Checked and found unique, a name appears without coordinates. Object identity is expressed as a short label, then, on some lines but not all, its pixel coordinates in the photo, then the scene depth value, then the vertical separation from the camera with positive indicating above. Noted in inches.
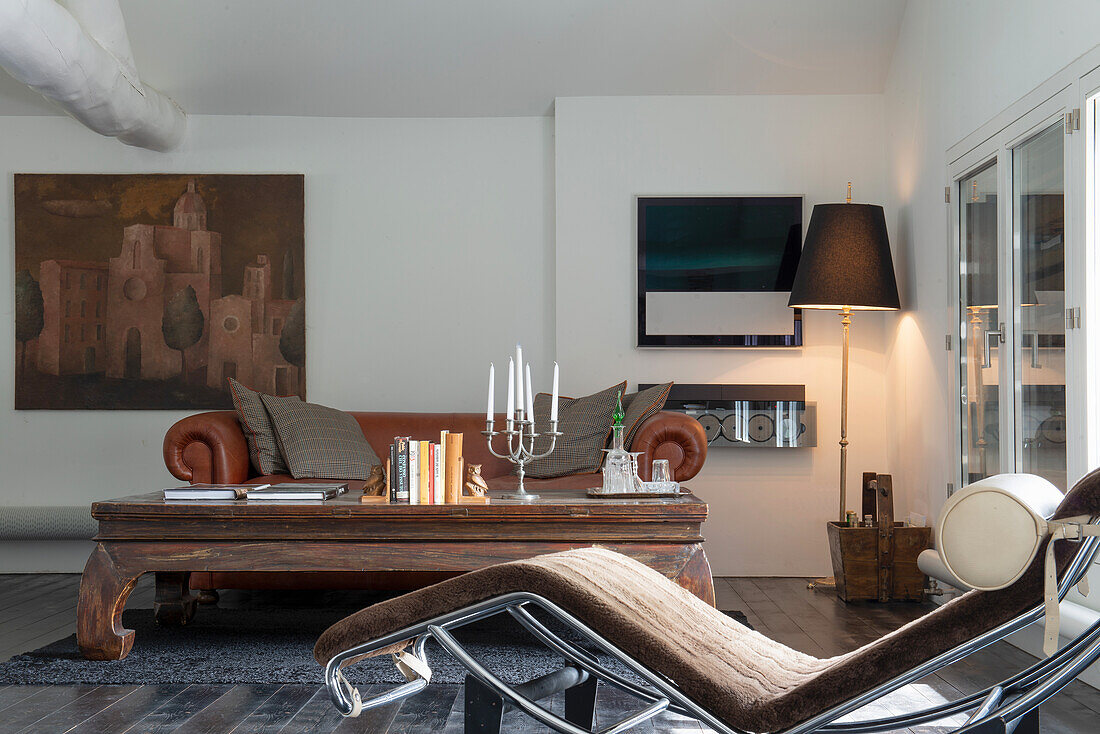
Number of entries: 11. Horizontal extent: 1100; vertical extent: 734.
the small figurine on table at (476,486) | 124.0 -14.4
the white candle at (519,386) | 120.2 -1.3
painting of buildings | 200.2 +17.0
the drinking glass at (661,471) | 134.4 -13.4
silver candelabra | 120.8 -10.6
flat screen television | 193.9 +19.4
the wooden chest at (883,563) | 160.6 -31.4
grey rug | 113.7 -36.0
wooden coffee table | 117.9 -20.2
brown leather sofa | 149.1 -13.3
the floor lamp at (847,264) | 173.6 +20.4
